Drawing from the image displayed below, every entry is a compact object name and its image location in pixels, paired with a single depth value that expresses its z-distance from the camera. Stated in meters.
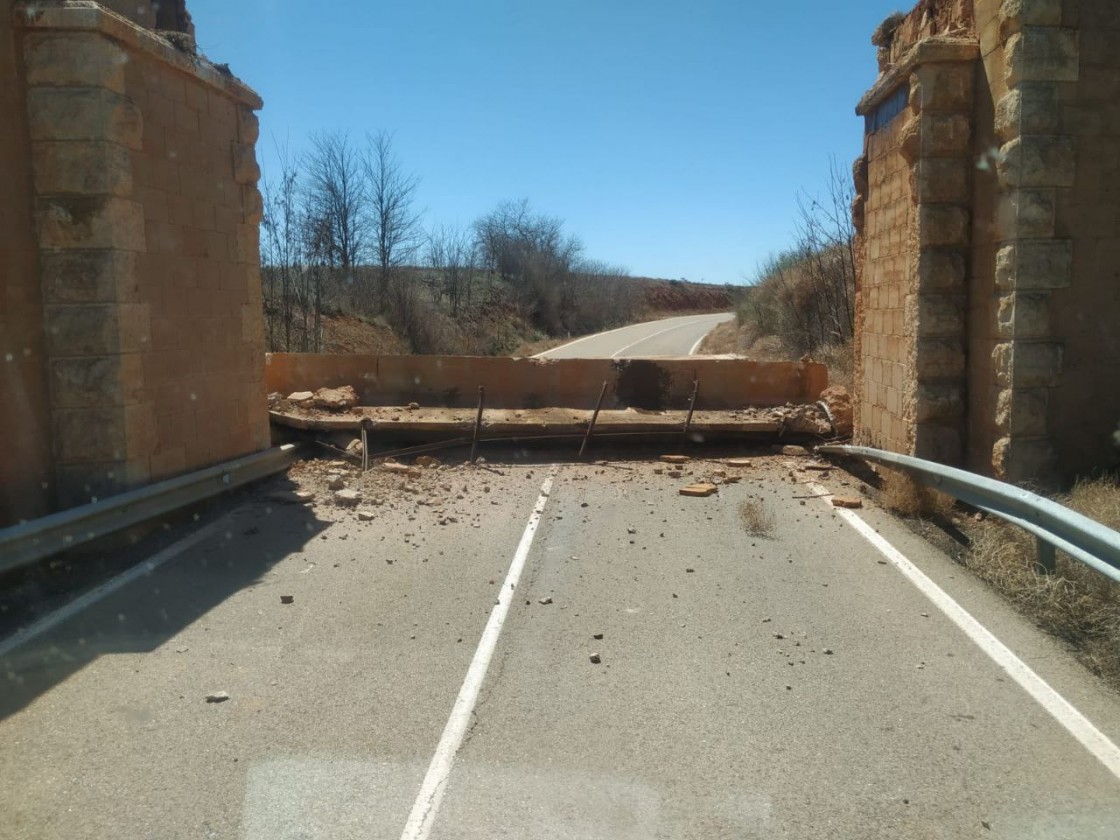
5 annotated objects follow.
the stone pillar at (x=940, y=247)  9.07
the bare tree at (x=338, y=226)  33.00
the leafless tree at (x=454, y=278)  43.69
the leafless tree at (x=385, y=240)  35.66
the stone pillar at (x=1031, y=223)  8.06
